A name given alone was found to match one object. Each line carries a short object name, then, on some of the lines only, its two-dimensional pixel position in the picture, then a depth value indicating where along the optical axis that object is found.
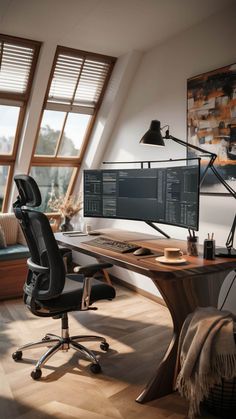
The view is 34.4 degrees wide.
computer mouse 2.34
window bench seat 3.95
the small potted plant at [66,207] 4.64
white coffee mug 2.15
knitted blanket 1.90
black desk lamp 2.73
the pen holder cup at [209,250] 2.25
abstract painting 2.99
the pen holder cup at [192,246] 2.35
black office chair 2.30
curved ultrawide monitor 2.51
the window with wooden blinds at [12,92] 3.92
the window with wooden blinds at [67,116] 4.32
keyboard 2.50
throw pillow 4.21
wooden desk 2.02
